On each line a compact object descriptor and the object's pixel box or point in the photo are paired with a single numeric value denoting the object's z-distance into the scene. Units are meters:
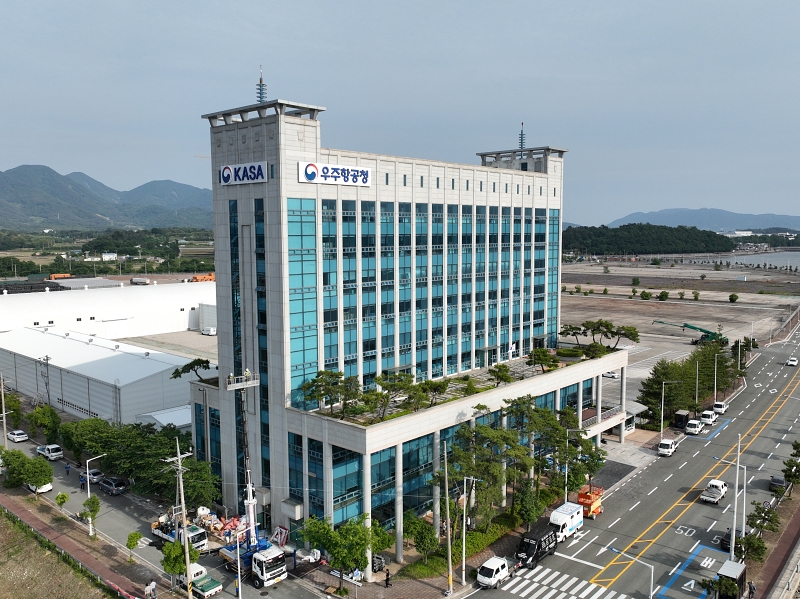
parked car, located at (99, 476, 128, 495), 63.42
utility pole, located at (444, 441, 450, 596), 45.41
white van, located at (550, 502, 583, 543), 53.28
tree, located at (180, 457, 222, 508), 54.49
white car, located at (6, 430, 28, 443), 79.38
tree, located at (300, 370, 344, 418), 51.97
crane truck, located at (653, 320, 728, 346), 133.12
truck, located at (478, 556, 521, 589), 46.47
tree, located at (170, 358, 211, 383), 61.94
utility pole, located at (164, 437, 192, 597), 42.96
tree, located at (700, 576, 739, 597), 42.06
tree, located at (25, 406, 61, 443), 75.69
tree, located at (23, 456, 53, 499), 61.09
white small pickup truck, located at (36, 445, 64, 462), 73.31
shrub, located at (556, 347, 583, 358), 77.12
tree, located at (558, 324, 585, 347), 84.12
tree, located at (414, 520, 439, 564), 49.19
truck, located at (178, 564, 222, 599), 45.34
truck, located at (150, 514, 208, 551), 51.97
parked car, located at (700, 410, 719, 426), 86.38
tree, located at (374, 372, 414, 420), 52.73
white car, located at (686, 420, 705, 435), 83.00
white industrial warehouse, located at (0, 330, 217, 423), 79.62
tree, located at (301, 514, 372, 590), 44.69
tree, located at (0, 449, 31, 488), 61.94
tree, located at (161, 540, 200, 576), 44.47
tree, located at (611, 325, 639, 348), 79.62
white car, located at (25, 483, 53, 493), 63.55
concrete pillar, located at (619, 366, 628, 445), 78.56
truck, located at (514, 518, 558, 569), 49.66
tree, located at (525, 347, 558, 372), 68.94
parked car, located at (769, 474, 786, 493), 63.33
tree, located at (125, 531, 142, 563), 48.74
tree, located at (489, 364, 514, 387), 61.34
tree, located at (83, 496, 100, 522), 54.03
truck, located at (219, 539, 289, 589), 46.91
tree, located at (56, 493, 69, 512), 57.91
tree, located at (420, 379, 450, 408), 55.66
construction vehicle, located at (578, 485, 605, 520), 58.09
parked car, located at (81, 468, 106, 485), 66.48
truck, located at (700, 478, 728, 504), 61.50
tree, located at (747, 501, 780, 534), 51.66
